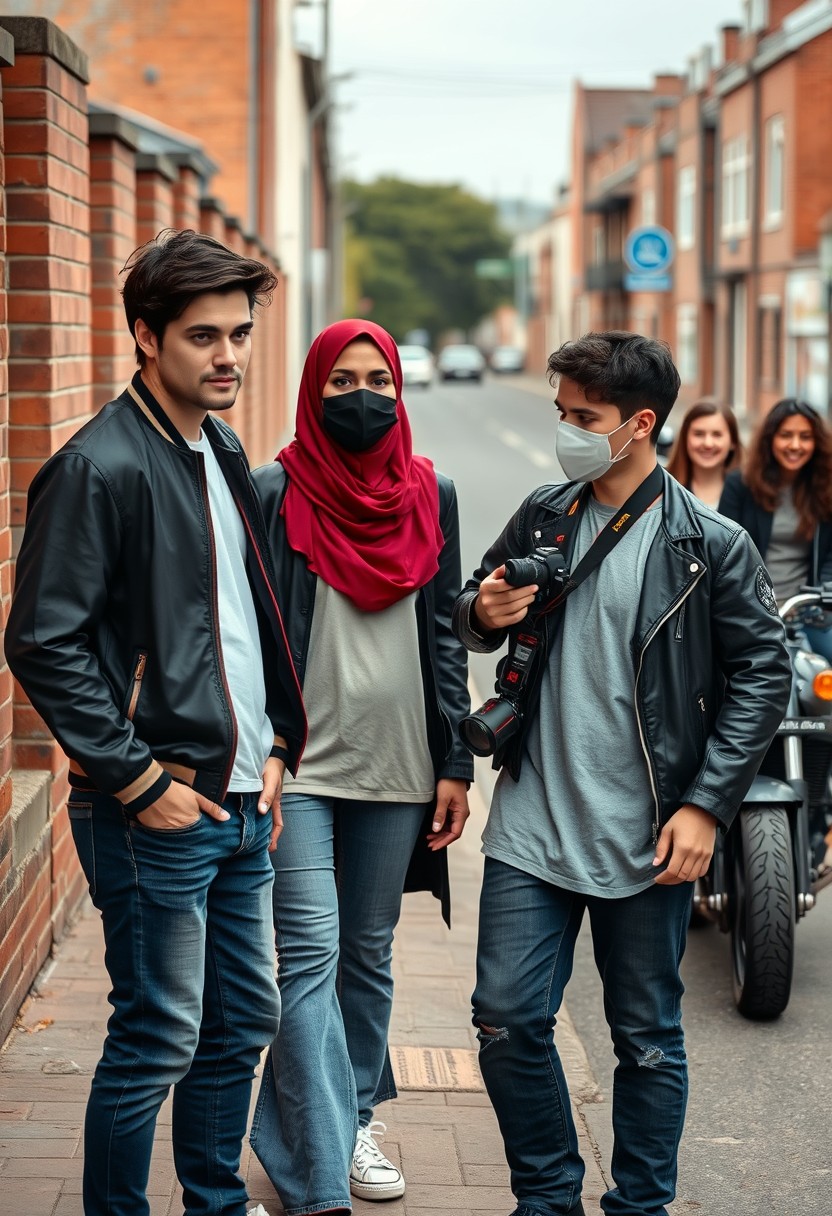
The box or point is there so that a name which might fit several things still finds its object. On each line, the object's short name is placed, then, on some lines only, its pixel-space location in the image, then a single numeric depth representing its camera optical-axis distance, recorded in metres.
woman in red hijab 3.46
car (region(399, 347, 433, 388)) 56.12
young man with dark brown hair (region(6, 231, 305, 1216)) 2.78
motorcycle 4.94
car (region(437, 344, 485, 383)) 68.81
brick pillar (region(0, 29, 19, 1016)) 4.20
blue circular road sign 23.16
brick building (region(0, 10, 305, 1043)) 4.36
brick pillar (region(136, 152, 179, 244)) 7.22
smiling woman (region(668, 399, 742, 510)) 7.12
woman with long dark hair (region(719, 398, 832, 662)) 6.28
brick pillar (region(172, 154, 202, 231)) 9.10
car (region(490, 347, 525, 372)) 87.06
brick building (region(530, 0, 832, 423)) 35.16
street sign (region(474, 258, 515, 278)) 108.56
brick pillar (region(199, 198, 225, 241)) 10.58
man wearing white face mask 3.24
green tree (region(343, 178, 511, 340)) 116.25
